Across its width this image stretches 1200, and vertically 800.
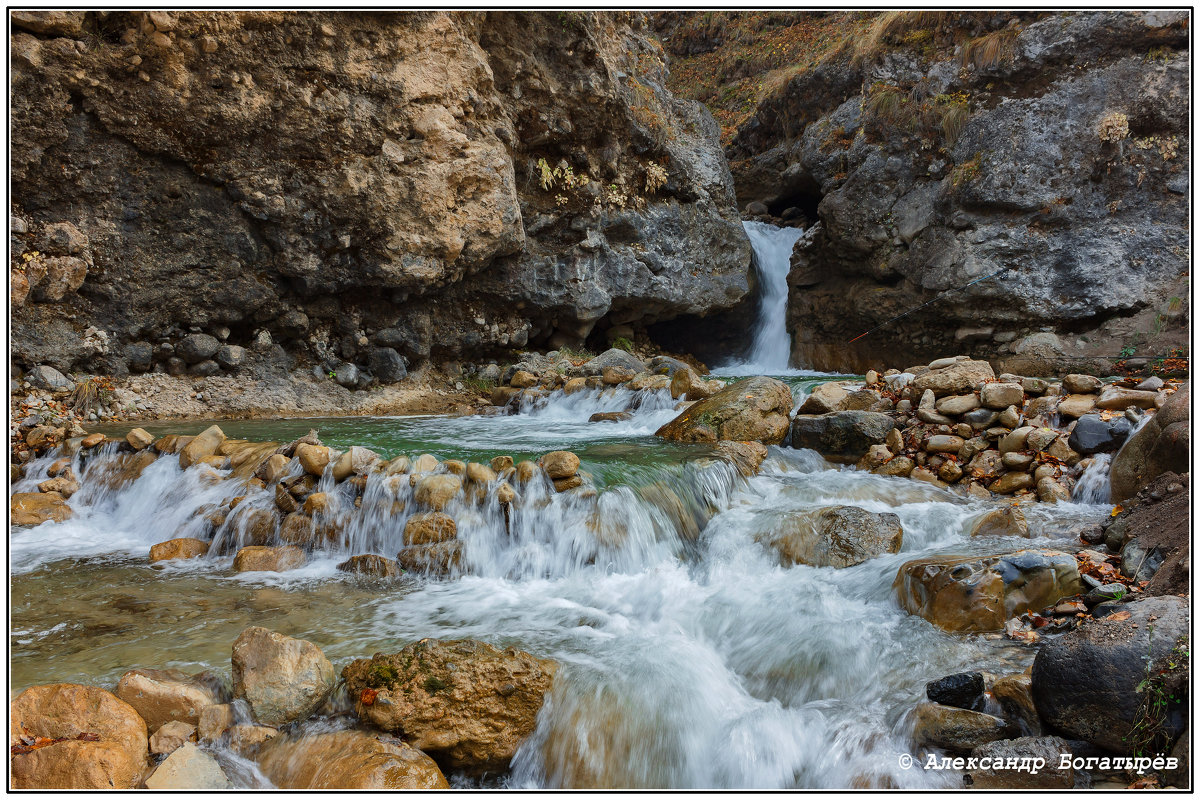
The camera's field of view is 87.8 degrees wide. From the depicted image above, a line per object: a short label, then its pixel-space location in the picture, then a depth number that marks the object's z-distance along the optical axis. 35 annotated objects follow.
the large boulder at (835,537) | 3.99
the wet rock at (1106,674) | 2.05
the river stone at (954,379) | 6.15
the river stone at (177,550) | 4.30
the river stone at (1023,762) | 2.04
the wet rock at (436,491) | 4.57
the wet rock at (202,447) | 5.42
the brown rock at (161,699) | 2.37
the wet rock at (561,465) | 4.75
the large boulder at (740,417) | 6.33
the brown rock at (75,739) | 2.06
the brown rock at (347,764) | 2.19
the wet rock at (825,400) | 6.55
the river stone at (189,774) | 2.09
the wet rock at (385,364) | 9.73
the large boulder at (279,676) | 2.46
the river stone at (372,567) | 4.06
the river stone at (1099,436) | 5.03
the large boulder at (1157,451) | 4.06
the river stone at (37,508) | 4.92
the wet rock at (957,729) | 2.23
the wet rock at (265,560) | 4.09
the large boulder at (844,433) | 6.01
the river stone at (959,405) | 5.87
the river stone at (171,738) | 2.26
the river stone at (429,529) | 4.30
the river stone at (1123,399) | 5.25
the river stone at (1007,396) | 5.71
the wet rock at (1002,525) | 4.21
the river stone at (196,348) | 8.46
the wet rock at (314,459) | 4.88
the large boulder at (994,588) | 3.03
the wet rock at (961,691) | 2.41
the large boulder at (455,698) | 2.41
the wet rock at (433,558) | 4.12
